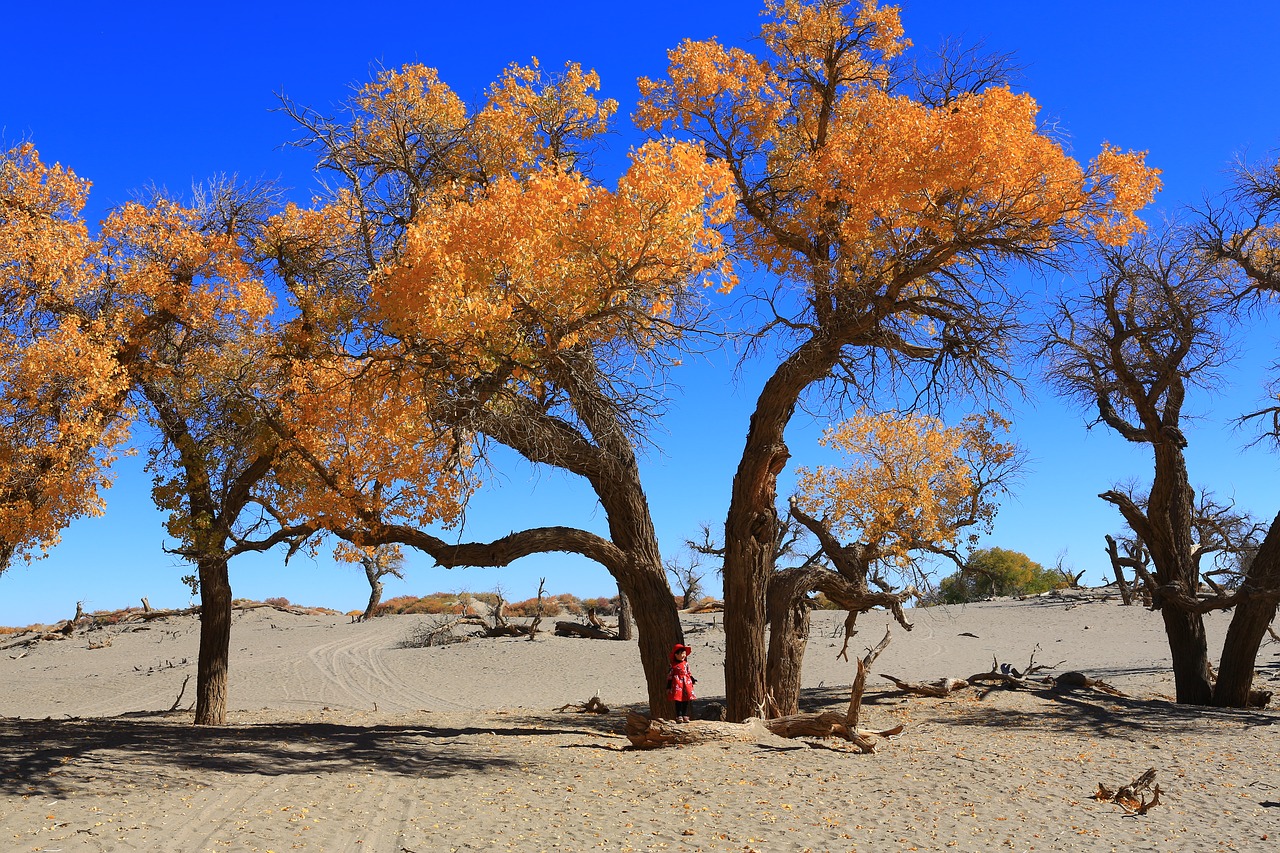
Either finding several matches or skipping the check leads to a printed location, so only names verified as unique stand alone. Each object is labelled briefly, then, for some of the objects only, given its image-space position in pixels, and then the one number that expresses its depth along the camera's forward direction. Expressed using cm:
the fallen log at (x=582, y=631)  3194
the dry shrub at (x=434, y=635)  3188
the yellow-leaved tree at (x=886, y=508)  1441
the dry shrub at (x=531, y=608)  4866
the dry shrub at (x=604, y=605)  5156
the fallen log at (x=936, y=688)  1798
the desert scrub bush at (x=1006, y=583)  5188
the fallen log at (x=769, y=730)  1132
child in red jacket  1259
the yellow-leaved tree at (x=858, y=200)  1153
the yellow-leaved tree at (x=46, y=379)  1325
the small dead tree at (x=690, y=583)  3412
